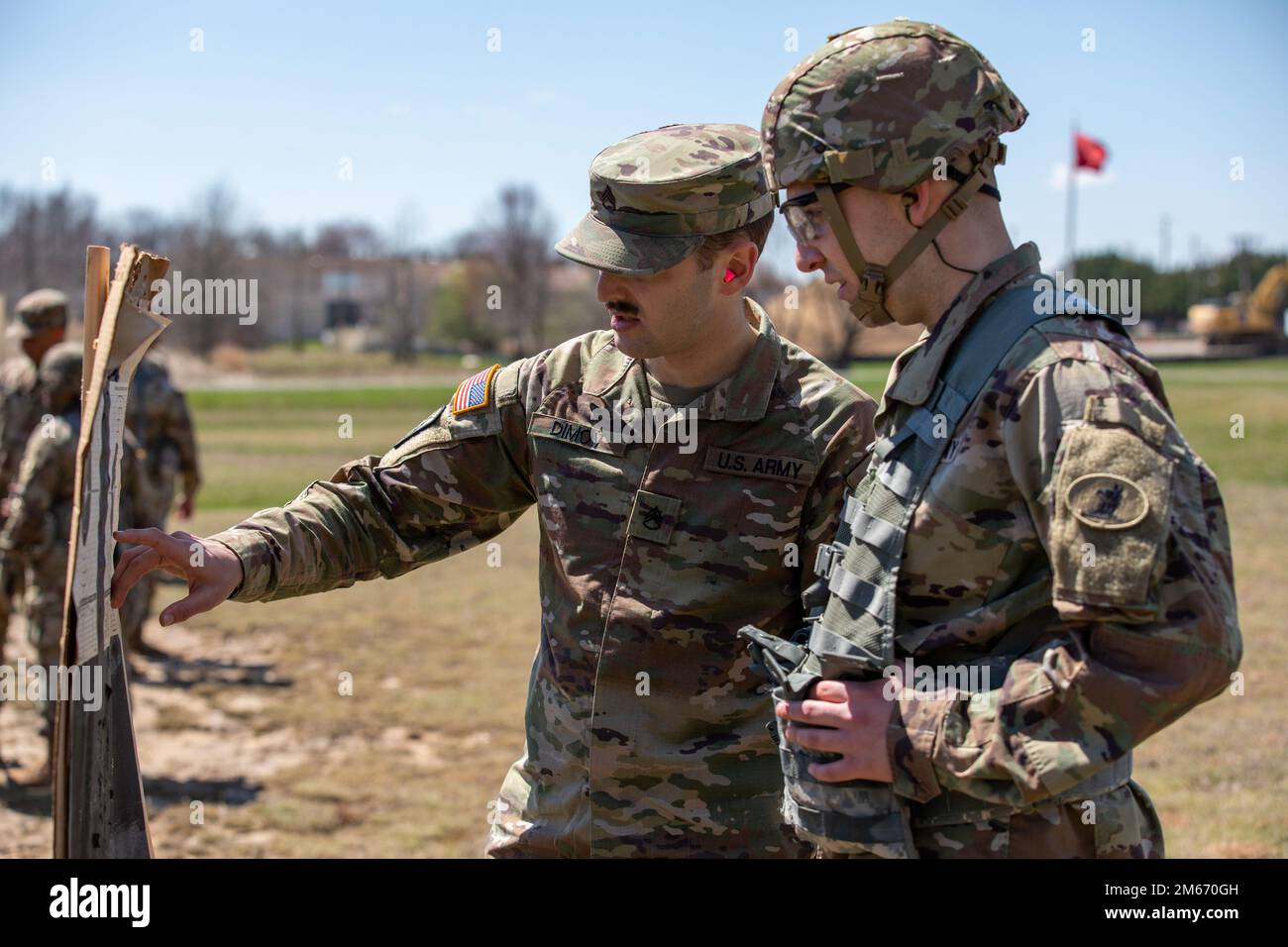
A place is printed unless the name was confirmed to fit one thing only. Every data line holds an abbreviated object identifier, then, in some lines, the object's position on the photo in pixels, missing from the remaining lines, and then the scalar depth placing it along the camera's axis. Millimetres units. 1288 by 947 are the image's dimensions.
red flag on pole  46344
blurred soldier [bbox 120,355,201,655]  8938
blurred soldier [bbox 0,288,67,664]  7504
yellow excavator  52281
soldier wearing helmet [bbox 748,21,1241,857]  1839
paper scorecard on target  2275
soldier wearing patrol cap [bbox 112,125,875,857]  2867
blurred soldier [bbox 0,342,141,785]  6852
